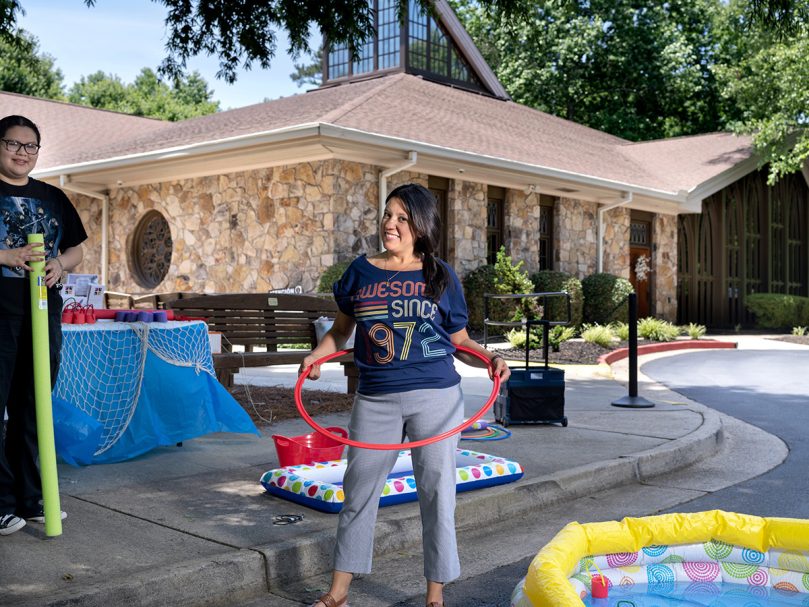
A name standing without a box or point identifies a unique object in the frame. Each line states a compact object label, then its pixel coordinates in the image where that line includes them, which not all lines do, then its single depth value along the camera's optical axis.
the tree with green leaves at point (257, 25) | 9.79
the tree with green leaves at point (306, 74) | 58.56
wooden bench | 9.30
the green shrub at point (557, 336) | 16.61
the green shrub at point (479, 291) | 19.27
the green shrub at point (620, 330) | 19.77
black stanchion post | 9.55
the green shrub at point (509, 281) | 19.14
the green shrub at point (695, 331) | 22.19
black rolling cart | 8.20
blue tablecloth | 5.99
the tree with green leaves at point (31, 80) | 36.52
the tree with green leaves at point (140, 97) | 45.09
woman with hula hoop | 3.64
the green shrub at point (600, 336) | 17.75
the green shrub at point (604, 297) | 22.16
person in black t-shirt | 4.40
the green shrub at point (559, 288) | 20.55
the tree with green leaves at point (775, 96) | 23.91
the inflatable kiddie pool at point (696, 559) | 4.09
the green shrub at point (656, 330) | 20.78
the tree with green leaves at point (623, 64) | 37.50
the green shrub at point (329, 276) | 16.30
